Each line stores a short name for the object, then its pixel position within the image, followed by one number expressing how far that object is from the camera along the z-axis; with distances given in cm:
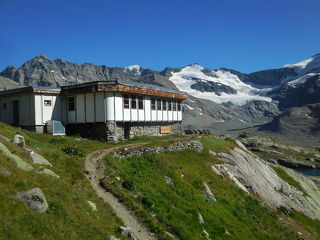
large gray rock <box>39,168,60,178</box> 1838
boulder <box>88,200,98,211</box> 1680
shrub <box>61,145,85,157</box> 2751
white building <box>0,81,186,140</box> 3944
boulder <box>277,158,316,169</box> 13250
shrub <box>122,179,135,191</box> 2162
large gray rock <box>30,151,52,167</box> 2017
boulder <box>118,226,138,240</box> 1539
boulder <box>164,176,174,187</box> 2598
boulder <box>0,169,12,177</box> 1477
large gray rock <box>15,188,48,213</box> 1352
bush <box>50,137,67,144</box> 3290
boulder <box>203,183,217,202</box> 2707
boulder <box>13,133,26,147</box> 2315
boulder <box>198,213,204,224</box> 2084
